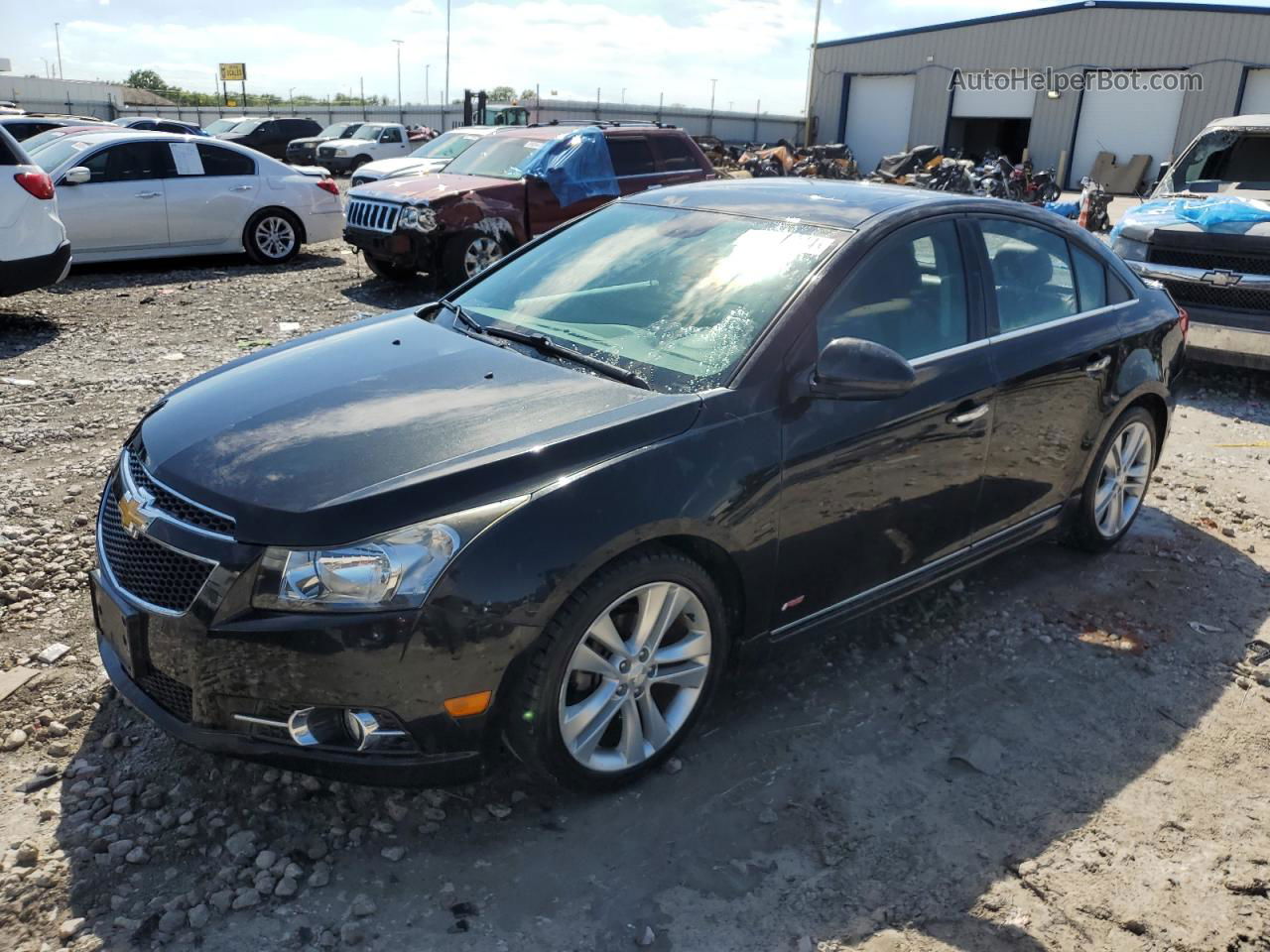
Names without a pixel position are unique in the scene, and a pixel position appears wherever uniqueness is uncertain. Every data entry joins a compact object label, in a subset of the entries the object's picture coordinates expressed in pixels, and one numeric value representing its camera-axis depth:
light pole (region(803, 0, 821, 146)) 39.56
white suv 8.09
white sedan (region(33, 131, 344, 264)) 11.07
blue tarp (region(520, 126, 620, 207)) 10.78
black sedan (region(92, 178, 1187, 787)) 2.58
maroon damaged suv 10.30
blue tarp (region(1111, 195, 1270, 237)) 7.66
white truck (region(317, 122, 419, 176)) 29.98
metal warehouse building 29.47
